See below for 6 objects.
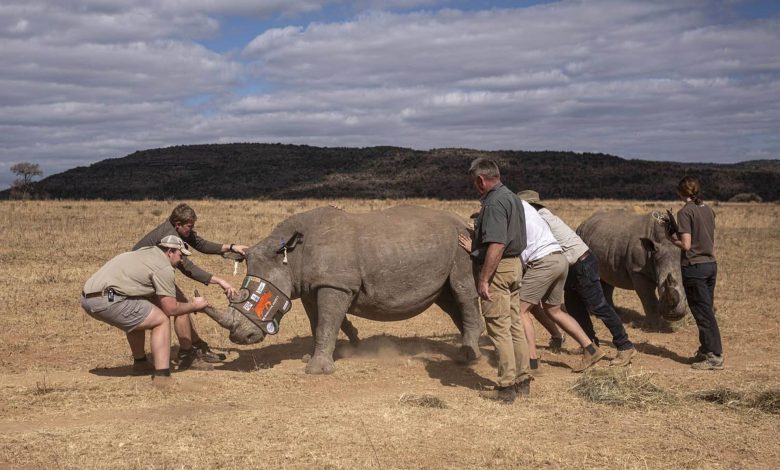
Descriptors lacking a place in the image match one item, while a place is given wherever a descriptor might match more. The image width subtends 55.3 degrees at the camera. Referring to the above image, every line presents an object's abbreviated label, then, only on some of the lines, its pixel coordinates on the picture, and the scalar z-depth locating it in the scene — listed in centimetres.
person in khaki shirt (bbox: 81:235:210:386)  791
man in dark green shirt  736
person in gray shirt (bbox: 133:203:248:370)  864
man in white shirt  842
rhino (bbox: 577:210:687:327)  1150
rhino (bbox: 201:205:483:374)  902
